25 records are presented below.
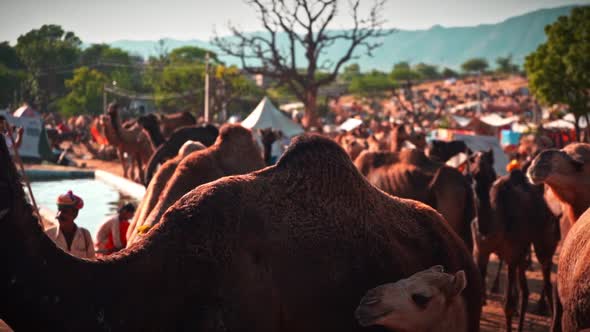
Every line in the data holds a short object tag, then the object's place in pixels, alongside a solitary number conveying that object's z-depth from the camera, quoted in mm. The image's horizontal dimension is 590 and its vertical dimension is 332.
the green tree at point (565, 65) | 26797
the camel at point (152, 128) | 16281
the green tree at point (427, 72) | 120688
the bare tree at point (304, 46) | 32469
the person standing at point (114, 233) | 8570
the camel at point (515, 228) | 9664
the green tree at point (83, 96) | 69562
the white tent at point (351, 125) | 24012
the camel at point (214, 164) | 7211
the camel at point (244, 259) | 3252
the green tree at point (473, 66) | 126750
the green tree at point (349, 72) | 132875
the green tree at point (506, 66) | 118188
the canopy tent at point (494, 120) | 37700
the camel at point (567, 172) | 7105
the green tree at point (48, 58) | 64688
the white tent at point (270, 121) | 22672
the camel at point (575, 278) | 5223
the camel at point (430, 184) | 11359
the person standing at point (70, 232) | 7277
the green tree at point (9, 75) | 39562
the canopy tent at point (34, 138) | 19812
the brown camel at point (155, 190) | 7782
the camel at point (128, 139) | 24125
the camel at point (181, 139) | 11803
